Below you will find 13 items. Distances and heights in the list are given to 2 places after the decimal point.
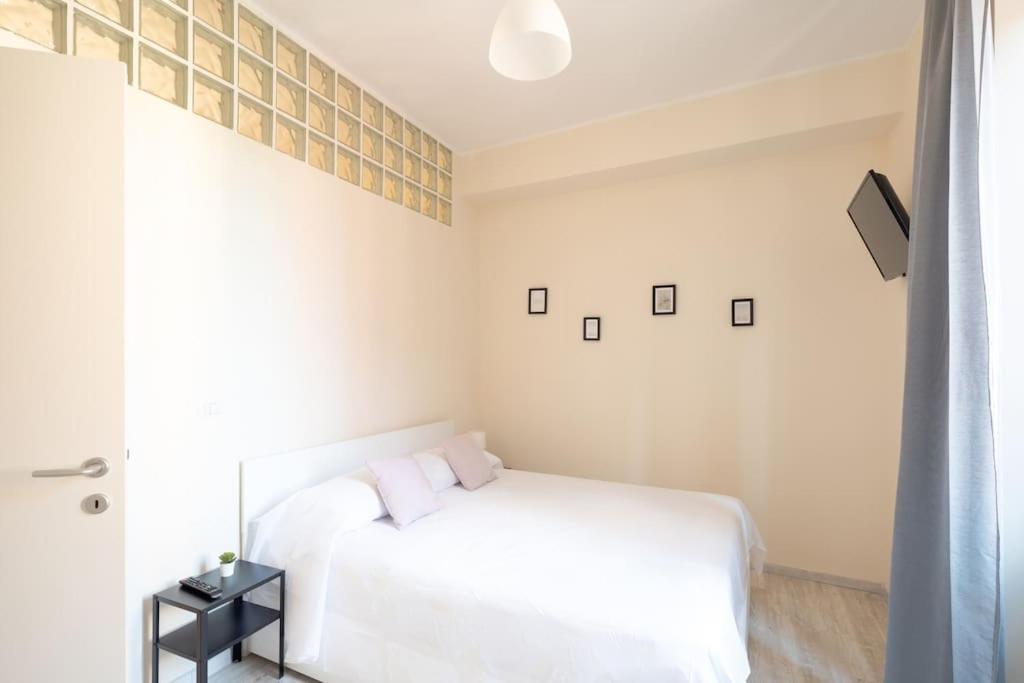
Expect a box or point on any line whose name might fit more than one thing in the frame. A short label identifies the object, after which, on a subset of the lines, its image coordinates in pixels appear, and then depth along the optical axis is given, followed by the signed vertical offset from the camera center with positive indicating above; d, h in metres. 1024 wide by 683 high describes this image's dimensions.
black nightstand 1.77 -1.17
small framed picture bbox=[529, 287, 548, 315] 3.96 +0.29
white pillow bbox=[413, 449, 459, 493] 2.86 -0.80
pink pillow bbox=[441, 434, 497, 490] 3.00 -0.81
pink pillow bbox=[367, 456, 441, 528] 2.35 -0.78
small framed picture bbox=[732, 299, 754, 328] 3.25 +0.16
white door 1.46 -0.09
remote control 1.87 -1.00
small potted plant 2.05 -0.97
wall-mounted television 2.34 +0.58
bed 1.53 -0.93
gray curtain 1.33 -0.21
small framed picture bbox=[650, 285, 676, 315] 3.49 +0.27
